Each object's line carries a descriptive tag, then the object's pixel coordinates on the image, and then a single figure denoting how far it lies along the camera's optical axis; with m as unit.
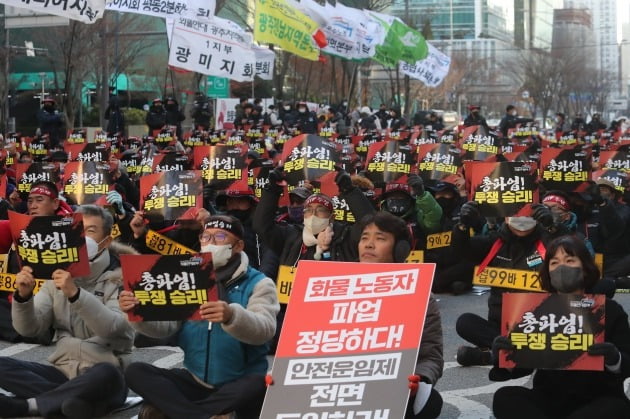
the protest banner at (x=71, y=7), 14.98
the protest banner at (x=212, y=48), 19.62
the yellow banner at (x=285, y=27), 22.39
